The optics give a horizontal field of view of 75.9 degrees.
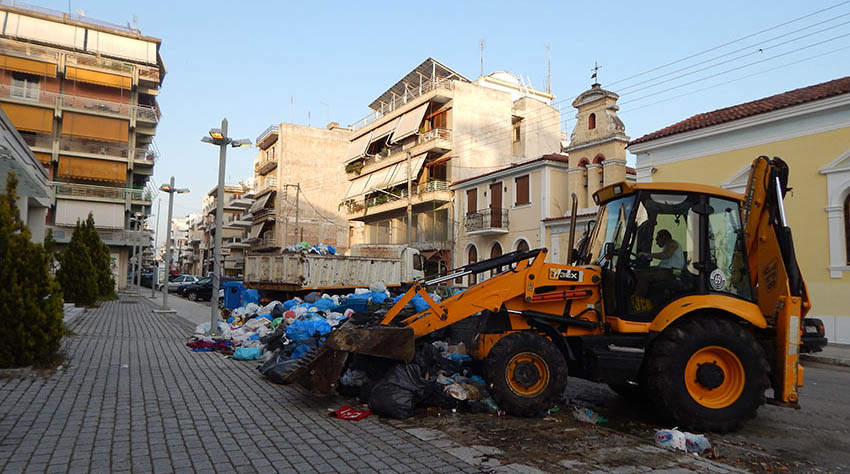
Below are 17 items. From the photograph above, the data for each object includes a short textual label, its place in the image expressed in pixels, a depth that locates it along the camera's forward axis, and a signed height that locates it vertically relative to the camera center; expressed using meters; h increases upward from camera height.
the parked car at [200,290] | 31.53 -0.81
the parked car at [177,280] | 39.56 -0.37
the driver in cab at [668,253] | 5.94 +0.34
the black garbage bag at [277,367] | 7.43 -1.26
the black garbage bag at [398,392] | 5.70 -1.20
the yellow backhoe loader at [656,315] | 5.56 -0.34
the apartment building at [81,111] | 39.84 +12.26
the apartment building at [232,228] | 63.94 +6.20
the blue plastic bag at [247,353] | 9.54 -1.34
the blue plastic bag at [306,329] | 8.94 -0.84
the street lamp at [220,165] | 12.78 +2.82
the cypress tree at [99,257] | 22.28 +0.73
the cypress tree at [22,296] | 7.69 -0.34
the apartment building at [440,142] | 33.53 +9.02
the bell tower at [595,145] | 22.58 +5.87
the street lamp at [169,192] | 23.98 +3.69
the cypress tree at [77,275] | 20.55 -0.03
